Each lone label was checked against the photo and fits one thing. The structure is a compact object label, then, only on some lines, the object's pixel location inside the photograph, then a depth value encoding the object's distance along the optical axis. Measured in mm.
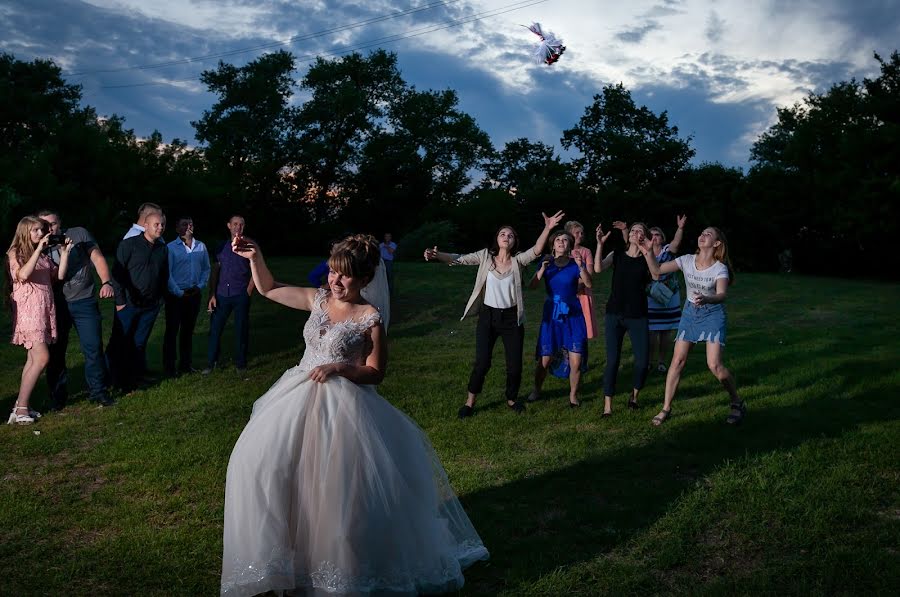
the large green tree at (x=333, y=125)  57062
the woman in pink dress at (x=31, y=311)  8930
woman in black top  9367
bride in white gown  4555
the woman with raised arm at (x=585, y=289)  10869
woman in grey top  9492
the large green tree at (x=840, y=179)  42031
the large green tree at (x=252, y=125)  56156
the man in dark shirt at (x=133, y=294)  10664
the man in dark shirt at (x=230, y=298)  11672
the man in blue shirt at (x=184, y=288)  11531
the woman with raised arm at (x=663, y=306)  11781
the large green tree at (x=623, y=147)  55406
